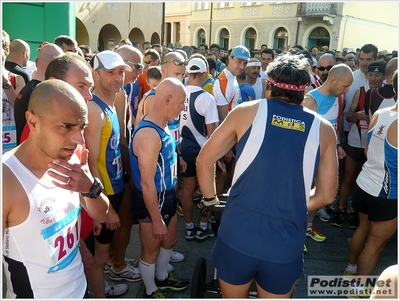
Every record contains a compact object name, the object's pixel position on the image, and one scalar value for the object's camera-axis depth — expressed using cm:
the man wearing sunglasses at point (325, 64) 533
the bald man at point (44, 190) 147
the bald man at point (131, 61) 370
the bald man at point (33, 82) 282
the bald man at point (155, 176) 255
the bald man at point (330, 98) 395
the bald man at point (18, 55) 427
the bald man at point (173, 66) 423
